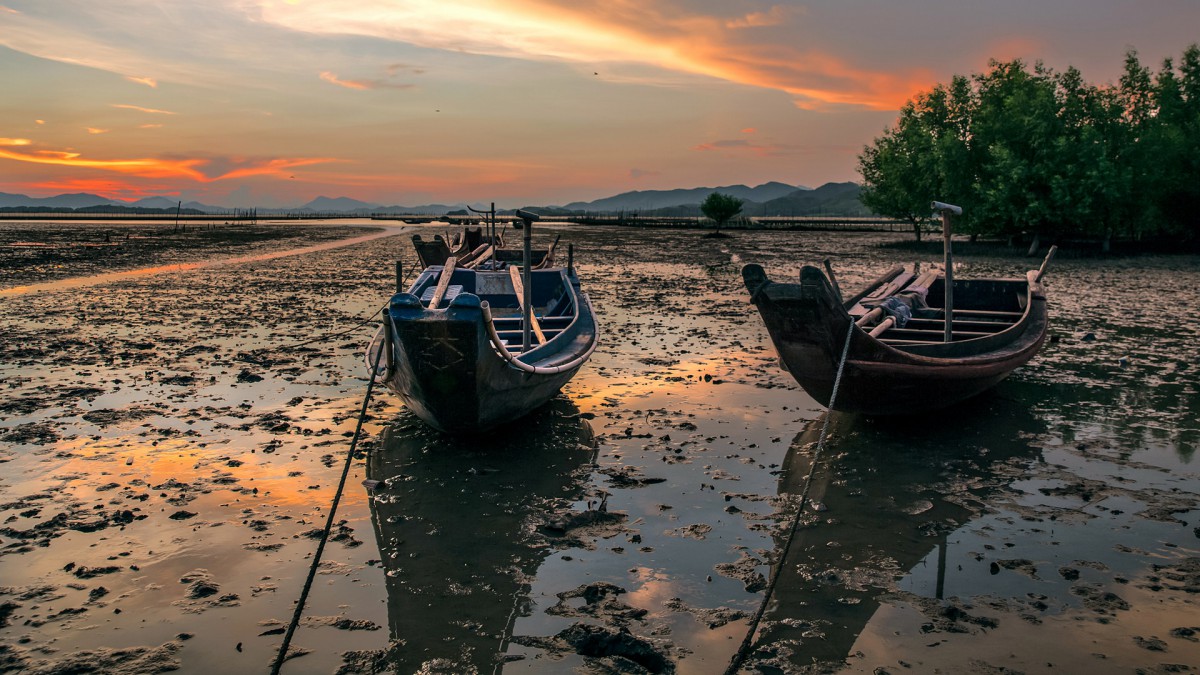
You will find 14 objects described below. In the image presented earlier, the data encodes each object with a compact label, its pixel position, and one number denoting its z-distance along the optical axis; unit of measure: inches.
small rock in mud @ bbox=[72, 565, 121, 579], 228.8
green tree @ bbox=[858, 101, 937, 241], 2094.0
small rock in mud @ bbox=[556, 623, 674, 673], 187.8
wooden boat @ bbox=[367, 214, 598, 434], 309.9
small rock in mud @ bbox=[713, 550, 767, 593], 227.3
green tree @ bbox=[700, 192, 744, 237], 2903.5
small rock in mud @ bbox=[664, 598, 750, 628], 207.3
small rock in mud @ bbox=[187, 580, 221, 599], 220.1
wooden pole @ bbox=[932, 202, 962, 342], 396.7
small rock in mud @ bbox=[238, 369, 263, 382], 472.7
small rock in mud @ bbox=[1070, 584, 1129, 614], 212.2
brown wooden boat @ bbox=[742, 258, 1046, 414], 337.7
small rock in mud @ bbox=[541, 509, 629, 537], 266.3
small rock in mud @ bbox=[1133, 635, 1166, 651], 192.1
